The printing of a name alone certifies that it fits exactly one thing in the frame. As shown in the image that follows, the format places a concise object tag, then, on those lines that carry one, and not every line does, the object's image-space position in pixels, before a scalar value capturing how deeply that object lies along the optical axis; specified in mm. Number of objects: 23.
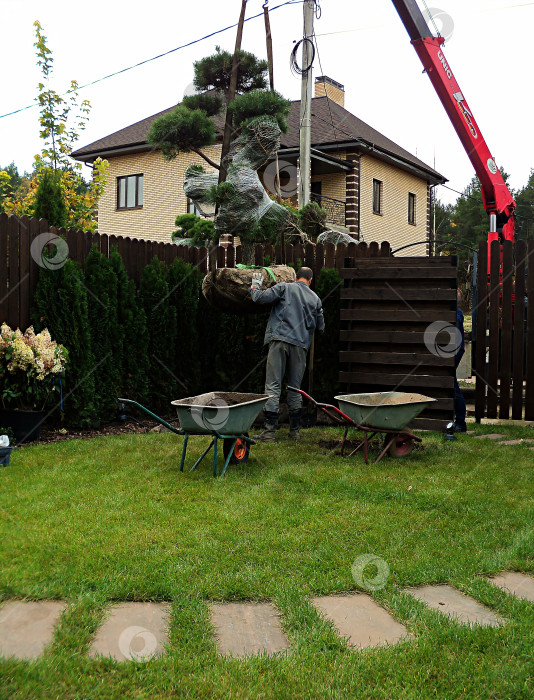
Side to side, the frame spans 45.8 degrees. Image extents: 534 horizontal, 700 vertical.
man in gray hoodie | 6926
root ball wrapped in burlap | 6594
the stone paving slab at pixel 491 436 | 7102
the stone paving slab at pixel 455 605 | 2717
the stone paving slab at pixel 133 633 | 2395
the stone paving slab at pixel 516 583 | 2988
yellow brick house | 20156
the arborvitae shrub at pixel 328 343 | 8234
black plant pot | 6488
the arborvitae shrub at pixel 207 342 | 8695
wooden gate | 7004
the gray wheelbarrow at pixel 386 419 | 5793
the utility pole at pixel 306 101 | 11648
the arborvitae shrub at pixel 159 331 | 8242
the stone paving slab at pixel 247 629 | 2471
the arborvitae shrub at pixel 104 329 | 7504
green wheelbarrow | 5090
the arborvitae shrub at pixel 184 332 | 8500
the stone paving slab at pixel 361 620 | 2553
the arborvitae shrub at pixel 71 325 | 6977
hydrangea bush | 6254
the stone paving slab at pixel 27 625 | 2381
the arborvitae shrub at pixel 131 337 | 7840
